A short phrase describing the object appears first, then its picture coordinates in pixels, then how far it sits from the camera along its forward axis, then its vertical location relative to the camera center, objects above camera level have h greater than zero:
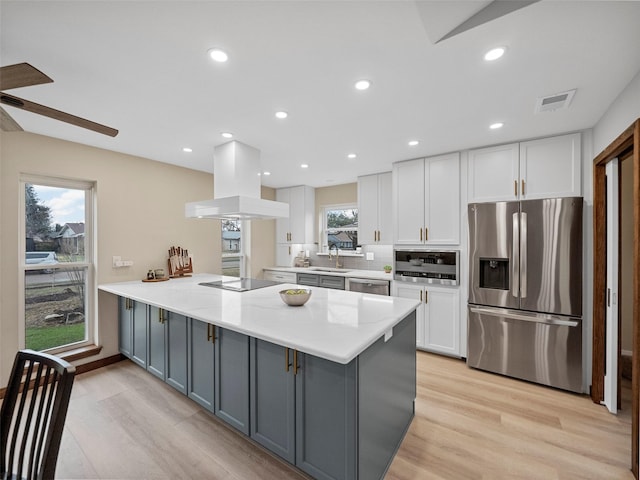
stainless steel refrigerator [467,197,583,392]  2.63 -0.52
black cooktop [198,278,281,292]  2.96 -0.51
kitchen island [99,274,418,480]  1.46 -0.83
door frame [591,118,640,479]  2.43 -0.26
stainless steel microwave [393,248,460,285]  3.32 -0.33
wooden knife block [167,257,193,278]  3.72 -0.42
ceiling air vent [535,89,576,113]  1.98 +1.00
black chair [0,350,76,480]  0.97 -0.64
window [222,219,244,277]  4.66 -0.16
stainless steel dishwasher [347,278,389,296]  3.85 -0.65
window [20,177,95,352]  2.79 -0.24
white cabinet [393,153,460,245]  3.32 +0.47
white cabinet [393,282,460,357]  3.31 -0.94
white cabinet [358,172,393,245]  4.15 +0.44
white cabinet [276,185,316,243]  5.18 +0.42
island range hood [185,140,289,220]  2.71 +0.53
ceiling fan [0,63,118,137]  1.22 +0.71
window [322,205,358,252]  5.12 +0.21
